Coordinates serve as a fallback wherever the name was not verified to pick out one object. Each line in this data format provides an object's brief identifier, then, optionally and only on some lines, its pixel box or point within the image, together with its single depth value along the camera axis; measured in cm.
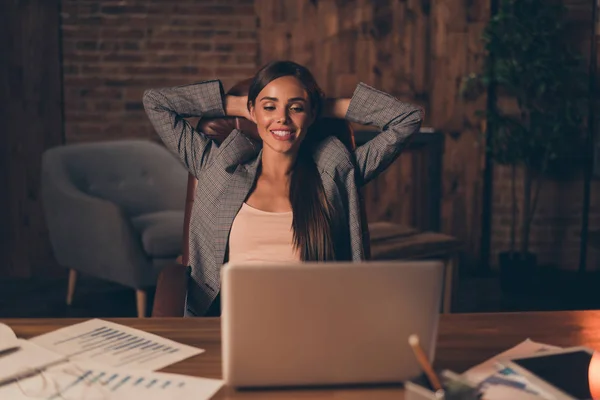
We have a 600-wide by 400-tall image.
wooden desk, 139
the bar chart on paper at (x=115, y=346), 138
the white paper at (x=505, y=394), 120
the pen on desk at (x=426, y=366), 100
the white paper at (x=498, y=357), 131
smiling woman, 214
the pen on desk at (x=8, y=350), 141
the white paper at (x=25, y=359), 132
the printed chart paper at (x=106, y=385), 123
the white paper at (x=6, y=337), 145
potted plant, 447
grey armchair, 376
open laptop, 113
